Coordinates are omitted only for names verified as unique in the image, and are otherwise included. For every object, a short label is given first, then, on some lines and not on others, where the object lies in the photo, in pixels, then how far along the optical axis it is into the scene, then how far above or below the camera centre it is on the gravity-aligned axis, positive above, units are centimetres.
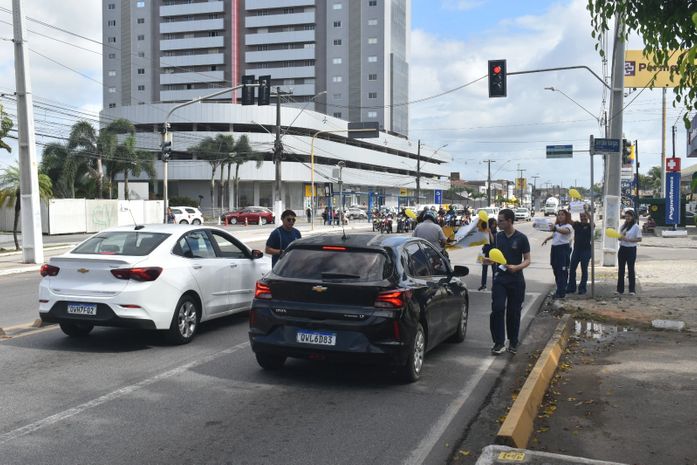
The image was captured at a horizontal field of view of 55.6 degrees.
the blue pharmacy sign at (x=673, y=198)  3609 +36
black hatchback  635 -99
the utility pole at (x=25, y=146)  2084 +193
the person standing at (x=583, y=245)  1302 -81
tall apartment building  9750 +2359
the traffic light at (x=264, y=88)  2592 +464
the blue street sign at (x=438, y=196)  5628 +79
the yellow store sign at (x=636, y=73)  4074 +829
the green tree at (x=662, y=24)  623 +177
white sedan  779 -93
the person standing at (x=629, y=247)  1319 -87
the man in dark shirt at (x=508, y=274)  784 -82
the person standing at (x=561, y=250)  1282 -89
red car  5878 -90
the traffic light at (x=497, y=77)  2008 +388
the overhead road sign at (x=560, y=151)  2017 +167
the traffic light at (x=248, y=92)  2598 +450
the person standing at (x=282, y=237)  1023 -49
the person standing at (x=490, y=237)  1399 -70
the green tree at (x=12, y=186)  2627 +83
